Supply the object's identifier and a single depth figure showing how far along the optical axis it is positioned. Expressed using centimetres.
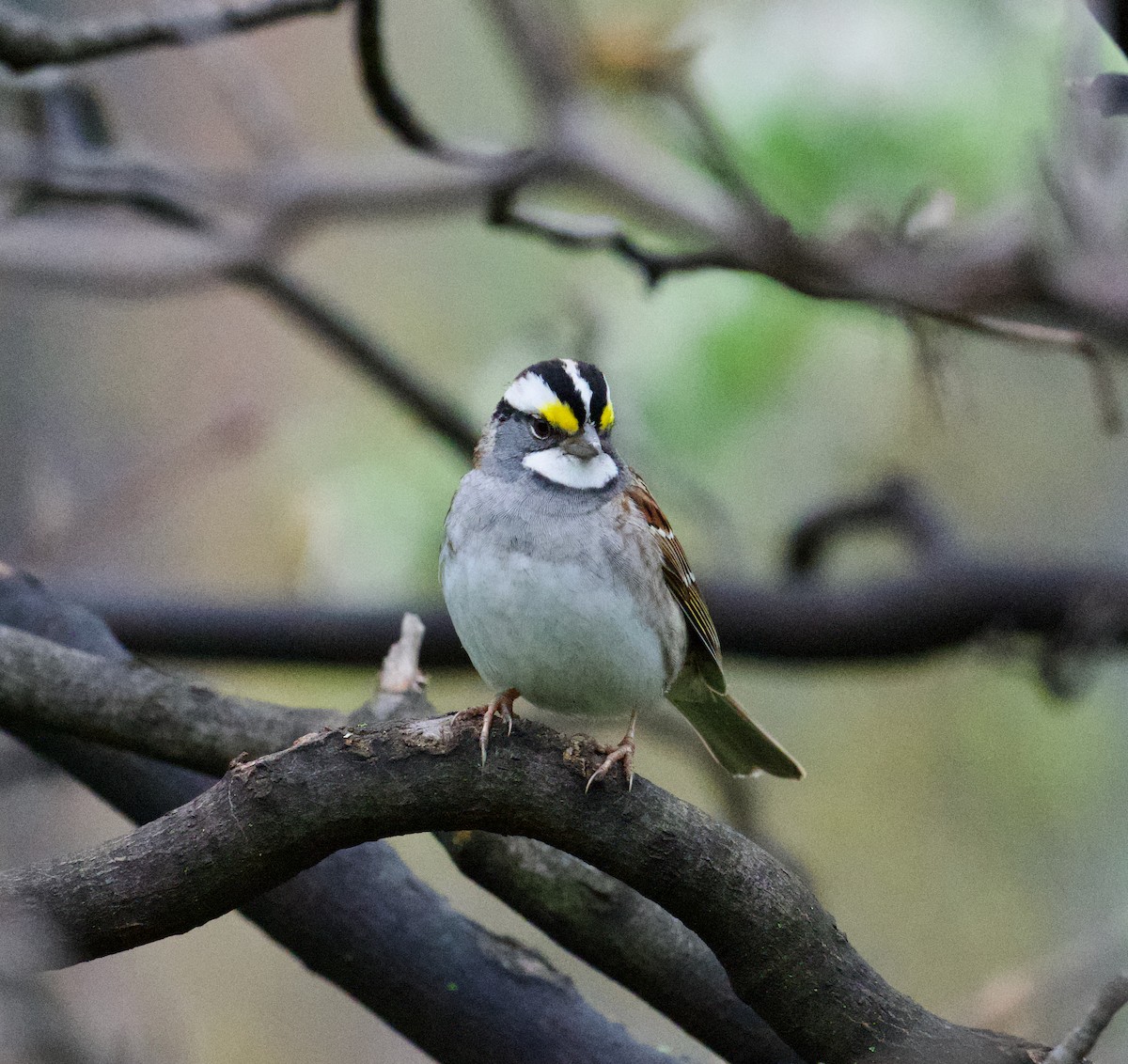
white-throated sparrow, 558
